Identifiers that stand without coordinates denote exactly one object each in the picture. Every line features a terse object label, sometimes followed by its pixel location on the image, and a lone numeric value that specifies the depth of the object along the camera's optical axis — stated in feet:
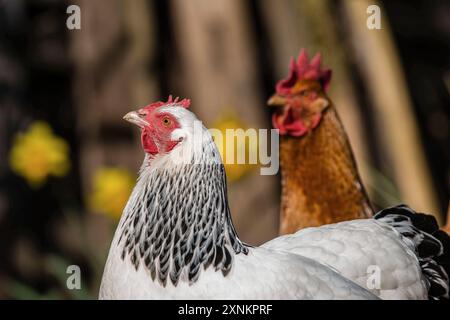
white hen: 6.65
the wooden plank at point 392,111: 12.04
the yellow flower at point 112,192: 10.57
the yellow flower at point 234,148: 10.73
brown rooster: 8.95
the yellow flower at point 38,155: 10.93
